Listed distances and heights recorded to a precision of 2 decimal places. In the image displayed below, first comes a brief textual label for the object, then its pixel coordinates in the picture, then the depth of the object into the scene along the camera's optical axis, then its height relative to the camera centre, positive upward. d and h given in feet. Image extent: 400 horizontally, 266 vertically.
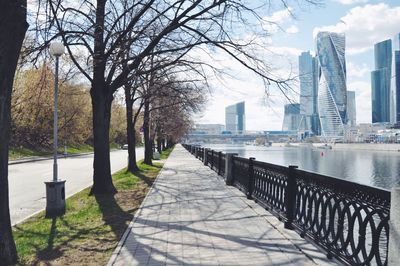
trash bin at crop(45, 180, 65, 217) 30.68 -4.78
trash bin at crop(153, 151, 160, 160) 127.13 -6.59
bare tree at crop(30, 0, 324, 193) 34.99 +8.47
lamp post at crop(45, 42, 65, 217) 30.71 -4.43
